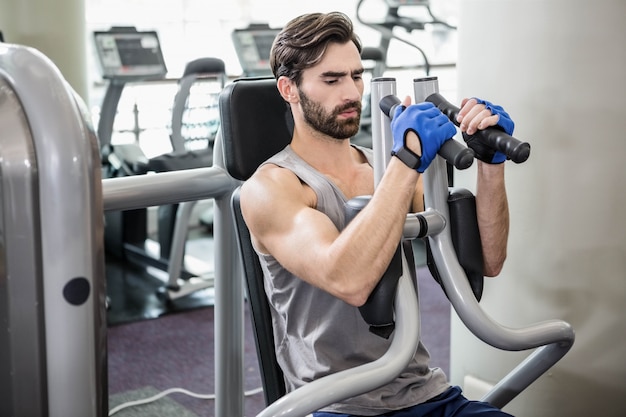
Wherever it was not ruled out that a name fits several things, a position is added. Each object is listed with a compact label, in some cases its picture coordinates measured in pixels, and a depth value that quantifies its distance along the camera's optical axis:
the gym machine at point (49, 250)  1.88
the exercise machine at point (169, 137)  4.82
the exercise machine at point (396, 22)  6.02
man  2.21
